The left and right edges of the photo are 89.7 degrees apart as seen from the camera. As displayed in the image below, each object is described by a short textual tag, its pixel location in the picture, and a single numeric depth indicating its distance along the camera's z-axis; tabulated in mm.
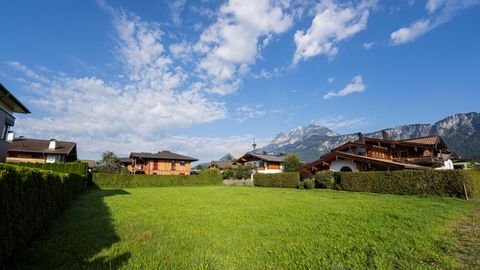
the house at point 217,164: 69000
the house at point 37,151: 35375
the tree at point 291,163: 49628
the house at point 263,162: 50447
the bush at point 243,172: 41688
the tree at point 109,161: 48219
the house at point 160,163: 47531
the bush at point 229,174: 43019
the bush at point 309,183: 24641
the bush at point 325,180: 22953
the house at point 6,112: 11651
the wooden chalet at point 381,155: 26484
